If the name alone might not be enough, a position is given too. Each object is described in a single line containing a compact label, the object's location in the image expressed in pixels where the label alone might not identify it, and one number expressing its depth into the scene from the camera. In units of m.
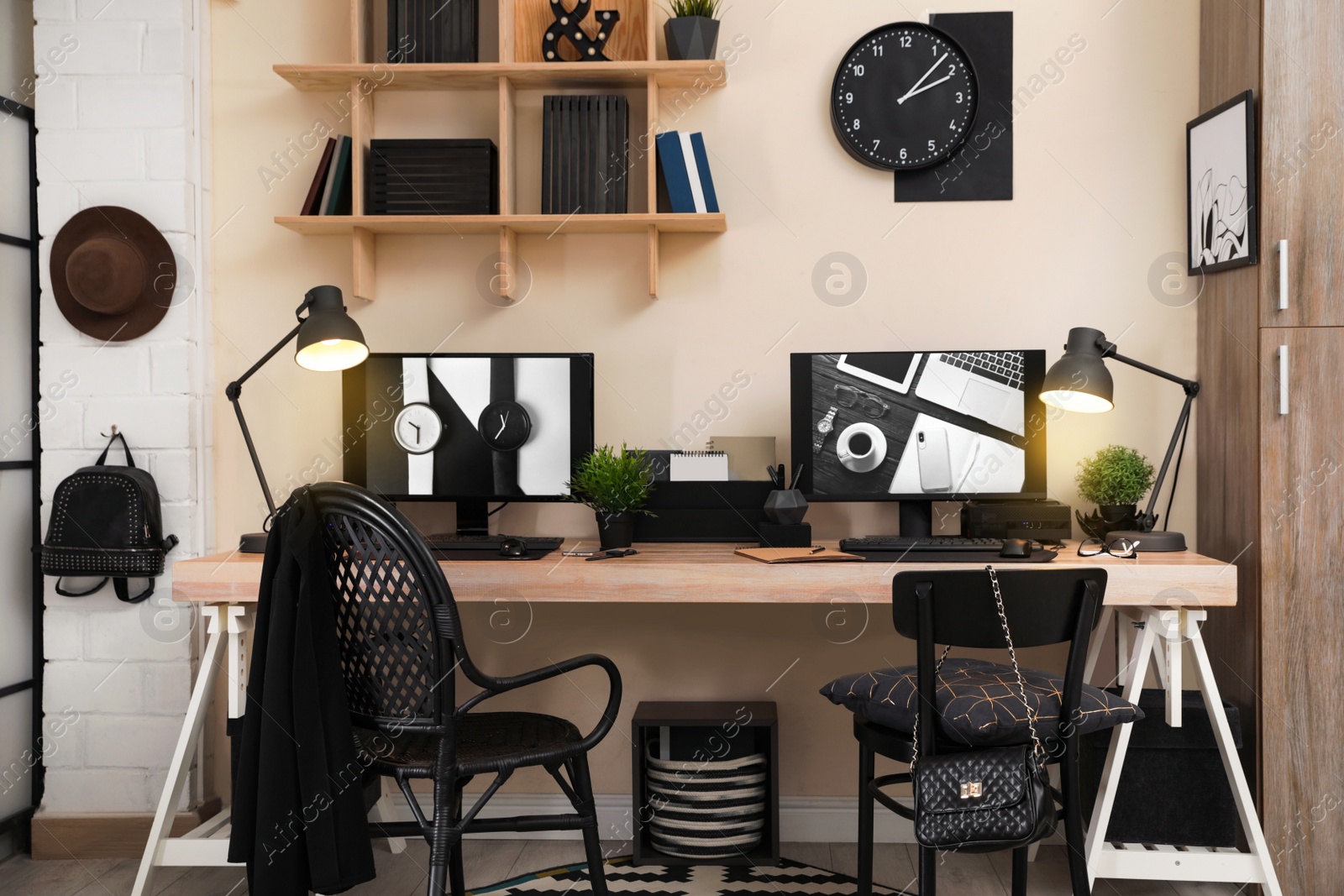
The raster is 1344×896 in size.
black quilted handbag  1.53
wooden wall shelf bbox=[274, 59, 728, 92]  2.43
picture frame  2.23
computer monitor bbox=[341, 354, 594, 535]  2.43
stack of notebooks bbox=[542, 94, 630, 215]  2.48
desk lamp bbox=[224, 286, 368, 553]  2.19
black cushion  1.62
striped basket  2.31
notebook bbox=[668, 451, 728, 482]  2.40
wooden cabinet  2.17
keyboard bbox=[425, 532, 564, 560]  2.17
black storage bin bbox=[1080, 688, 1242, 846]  2.19
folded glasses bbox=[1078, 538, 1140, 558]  2.11
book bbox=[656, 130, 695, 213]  2.44
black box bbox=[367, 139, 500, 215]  2.48
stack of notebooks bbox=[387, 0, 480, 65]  2.49
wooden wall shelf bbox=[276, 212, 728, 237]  2.42
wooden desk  1.99
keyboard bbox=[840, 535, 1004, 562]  2.13
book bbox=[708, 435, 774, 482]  2.46
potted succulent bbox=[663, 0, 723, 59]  2.43
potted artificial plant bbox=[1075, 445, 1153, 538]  2.33
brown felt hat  2.45
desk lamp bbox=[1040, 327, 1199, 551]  2.19
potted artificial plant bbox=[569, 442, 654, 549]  2.28
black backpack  2.39
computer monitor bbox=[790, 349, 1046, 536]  2.38
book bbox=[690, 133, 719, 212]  2.44
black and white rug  2.22
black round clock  2.52
